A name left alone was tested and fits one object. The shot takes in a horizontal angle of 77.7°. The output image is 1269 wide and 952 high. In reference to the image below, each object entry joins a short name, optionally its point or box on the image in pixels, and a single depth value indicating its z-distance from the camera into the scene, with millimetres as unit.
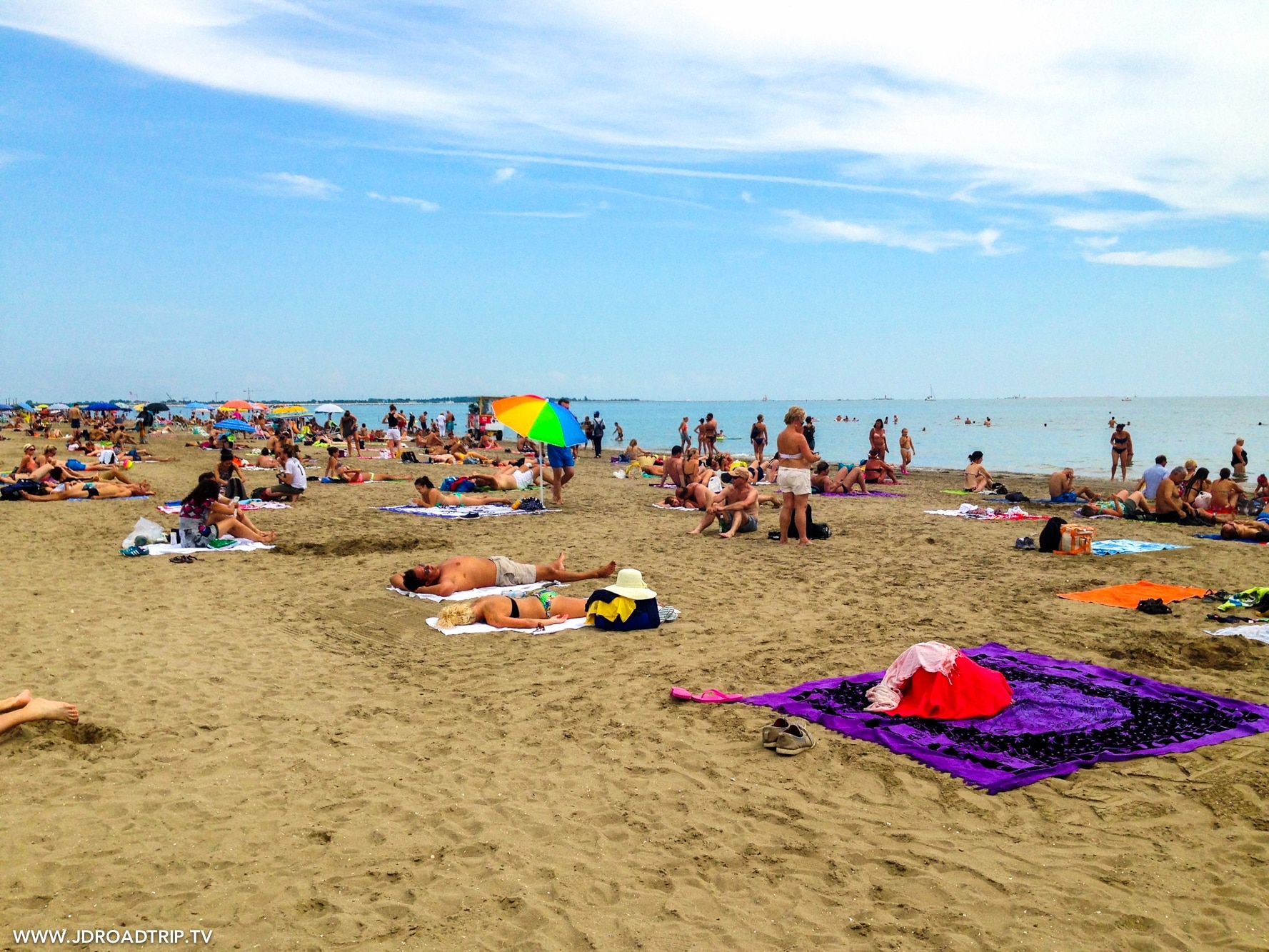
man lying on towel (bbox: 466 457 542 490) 16016
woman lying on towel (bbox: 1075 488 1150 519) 13602
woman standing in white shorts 10328
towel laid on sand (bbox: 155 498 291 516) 13242
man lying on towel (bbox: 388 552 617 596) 7738
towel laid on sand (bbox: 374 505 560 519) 13172
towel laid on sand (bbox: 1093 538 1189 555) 10281
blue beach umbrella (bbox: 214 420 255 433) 36375
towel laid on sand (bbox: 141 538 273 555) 9617
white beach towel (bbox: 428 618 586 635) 6750
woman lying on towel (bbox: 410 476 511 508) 14031
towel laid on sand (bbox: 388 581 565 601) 7684
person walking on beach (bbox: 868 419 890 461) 21531
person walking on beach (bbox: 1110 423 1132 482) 21250
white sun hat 6785
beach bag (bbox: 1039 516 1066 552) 10172
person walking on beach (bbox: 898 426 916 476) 23531
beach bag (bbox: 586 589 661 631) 6711
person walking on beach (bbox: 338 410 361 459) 28078
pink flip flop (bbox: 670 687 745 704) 5000
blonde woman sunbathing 6832
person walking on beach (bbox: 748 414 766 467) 23812
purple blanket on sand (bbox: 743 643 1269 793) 4090
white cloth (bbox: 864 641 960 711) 4758
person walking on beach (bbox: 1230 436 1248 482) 16797
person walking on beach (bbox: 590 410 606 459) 31703
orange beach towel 7504
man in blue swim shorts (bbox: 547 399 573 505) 14766
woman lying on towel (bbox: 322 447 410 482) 18203
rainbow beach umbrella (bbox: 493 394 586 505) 12352
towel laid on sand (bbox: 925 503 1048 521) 13750
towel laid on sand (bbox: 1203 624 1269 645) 6059
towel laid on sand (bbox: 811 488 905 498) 17219
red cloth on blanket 4680
